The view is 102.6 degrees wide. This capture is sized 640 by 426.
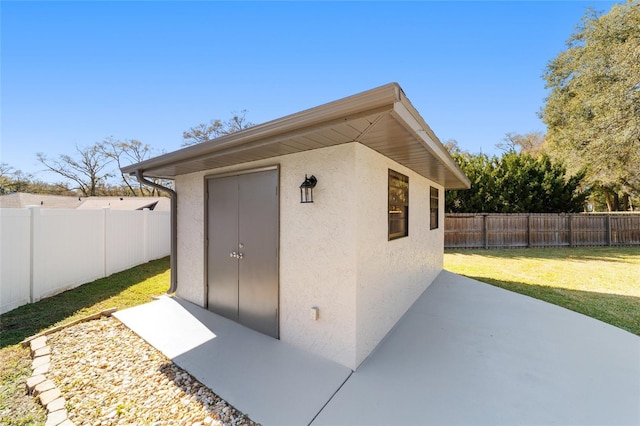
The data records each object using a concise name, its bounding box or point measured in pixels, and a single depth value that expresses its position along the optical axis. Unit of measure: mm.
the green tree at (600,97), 11547
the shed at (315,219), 2817
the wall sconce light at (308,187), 3353
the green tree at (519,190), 14664
